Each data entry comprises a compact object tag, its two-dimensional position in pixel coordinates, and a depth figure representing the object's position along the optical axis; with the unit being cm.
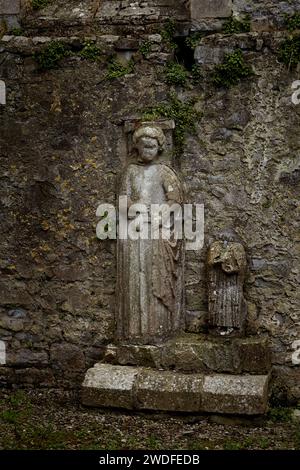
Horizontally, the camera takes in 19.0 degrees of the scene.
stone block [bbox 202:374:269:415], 730
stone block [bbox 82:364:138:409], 749
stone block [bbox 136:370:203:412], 741
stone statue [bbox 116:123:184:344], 768
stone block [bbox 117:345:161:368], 770
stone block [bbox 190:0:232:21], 774
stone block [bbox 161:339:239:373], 761
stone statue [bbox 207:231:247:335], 762
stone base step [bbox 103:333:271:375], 759
